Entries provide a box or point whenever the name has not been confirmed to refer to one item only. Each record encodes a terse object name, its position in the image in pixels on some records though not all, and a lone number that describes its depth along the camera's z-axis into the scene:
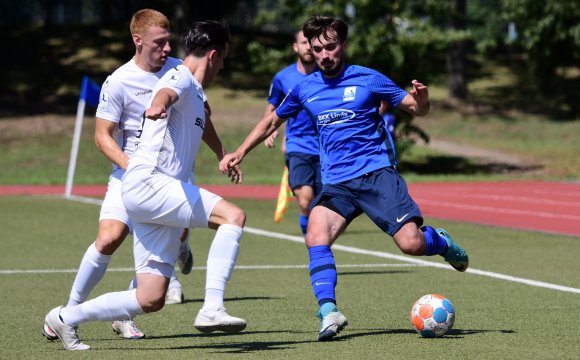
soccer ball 15.43
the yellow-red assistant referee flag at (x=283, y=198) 28.83
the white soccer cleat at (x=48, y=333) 15.02
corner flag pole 48.91
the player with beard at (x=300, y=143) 24.02
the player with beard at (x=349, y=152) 16.17
